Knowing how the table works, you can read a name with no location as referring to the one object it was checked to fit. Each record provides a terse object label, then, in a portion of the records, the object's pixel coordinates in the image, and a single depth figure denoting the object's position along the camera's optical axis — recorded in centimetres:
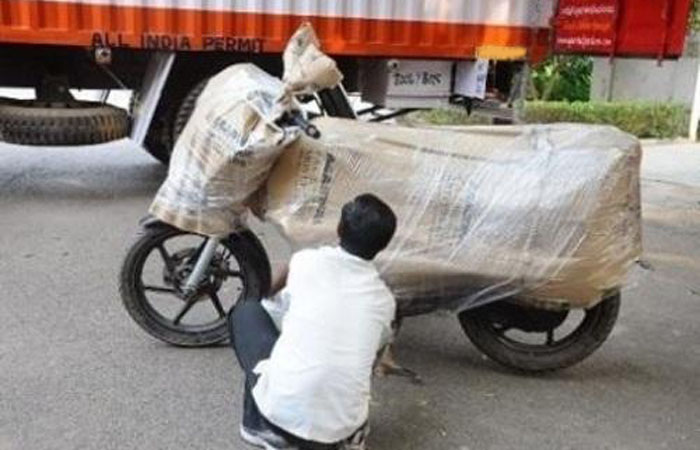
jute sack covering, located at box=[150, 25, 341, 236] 374
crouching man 294
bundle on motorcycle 375
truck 693
